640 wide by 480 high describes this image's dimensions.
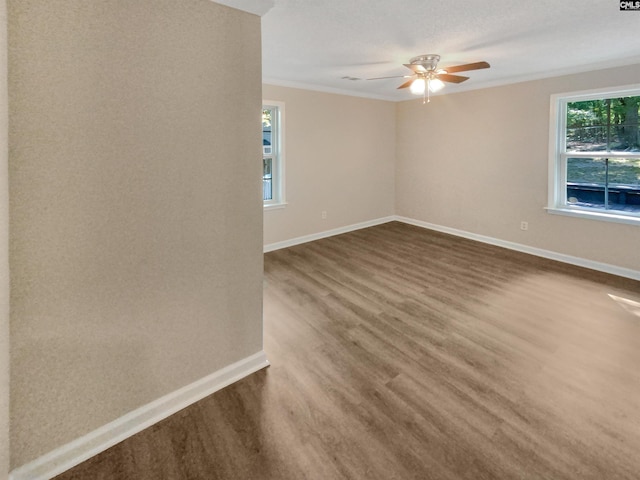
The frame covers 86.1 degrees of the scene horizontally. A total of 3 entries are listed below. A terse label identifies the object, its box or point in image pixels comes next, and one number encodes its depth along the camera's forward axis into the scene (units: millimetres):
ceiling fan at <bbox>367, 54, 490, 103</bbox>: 3416
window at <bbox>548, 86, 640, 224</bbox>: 3840
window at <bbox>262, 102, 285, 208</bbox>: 4883
